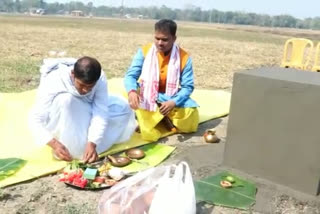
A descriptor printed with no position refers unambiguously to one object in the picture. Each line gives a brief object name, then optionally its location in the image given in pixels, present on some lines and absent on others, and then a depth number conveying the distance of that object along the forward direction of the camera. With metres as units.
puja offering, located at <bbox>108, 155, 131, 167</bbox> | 3.44
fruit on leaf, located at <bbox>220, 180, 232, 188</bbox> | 3.14
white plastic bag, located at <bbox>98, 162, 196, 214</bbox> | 2.36
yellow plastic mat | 3.30
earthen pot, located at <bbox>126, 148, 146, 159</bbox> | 3.63
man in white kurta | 3.40
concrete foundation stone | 3.03
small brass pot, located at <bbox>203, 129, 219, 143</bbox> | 4.21
